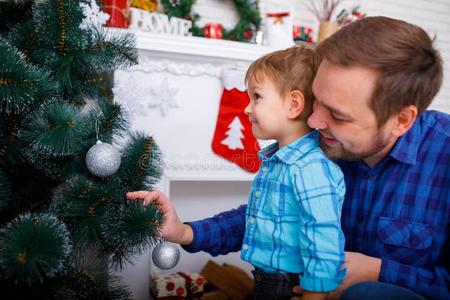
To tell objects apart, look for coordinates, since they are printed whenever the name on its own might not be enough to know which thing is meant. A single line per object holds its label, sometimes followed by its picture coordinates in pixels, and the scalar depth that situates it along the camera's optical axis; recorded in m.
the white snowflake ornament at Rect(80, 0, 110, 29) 1.17
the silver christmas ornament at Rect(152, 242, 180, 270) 1.17
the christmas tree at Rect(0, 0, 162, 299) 0.96
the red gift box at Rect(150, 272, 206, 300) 1.88
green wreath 2.11
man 0.90
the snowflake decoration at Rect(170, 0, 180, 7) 2.11
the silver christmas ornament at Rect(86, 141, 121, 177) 1.02
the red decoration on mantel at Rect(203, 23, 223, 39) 2.16
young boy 0.93
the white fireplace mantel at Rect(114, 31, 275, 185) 1.92
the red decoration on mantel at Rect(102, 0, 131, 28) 1.81
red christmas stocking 2.08
